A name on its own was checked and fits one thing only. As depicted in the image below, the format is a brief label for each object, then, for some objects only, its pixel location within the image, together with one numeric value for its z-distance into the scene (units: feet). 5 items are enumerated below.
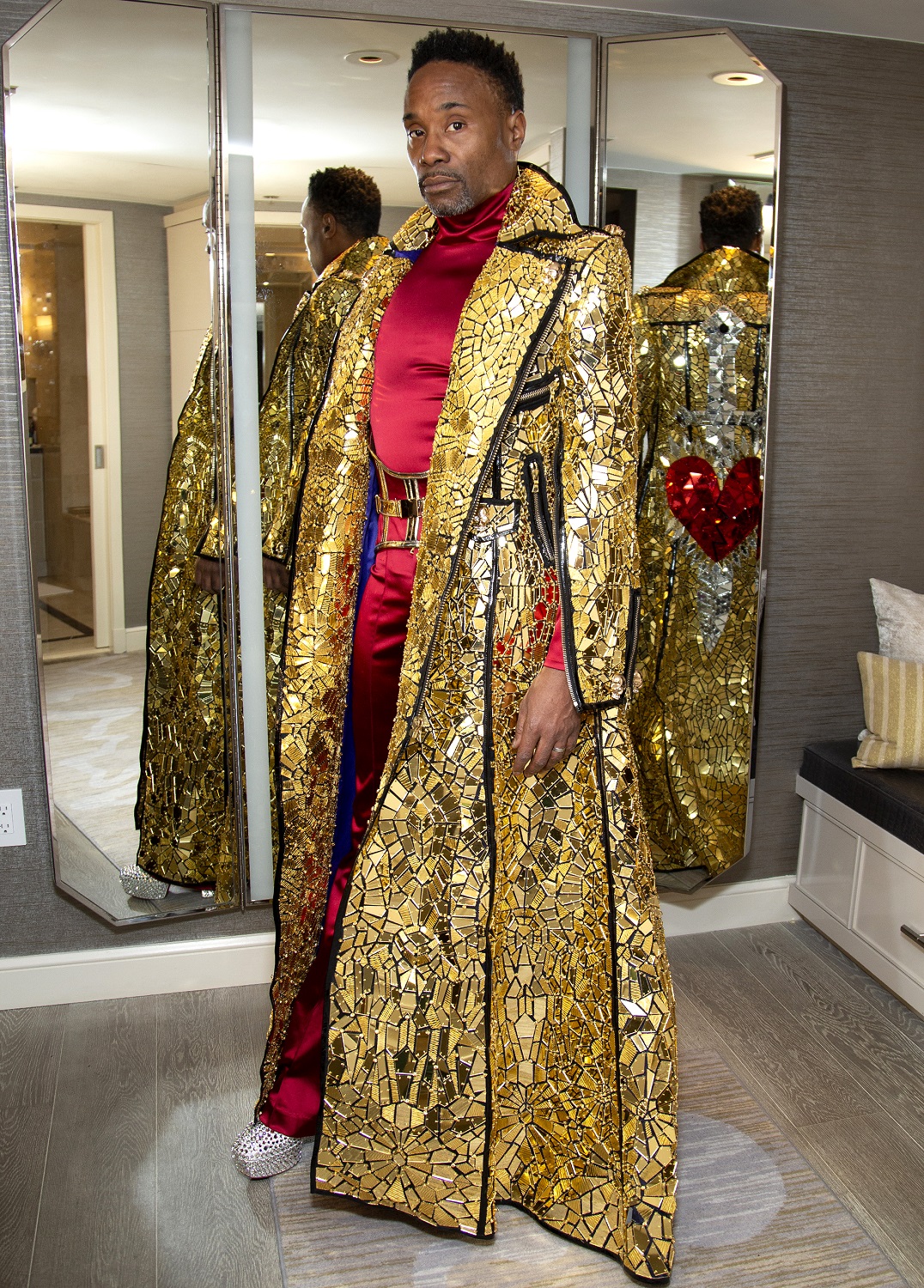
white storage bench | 7.95
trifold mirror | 6.89
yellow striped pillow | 8.38
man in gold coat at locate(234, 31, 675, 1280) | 5.24
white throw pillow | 8.66
